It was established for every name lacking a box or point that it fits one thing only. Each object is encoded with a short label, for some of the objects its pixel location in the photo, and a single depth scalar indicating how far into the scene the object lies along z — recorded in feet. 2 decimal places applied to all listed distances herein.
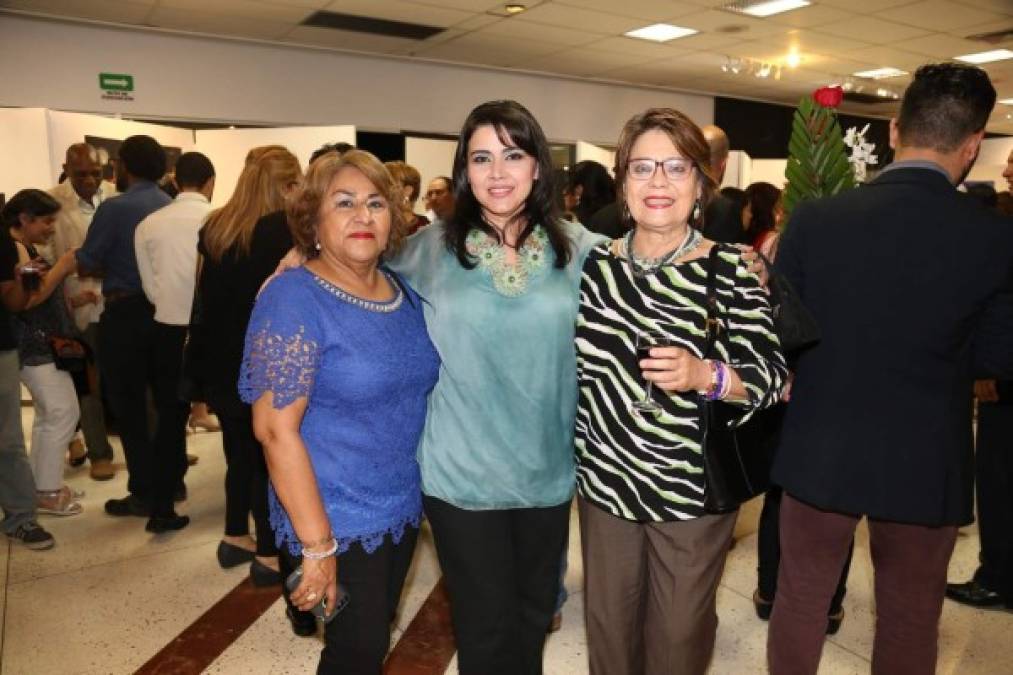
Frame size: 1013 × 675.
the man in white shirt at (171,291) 11.59
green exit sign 25.62
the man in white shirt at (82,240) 14.40
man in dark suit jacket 5.56
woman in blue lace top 5.22
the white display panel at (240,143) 22.80
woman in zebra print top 5.37
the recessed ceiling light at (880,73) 33.96
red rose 7.77
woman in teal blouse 5.65
